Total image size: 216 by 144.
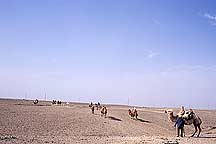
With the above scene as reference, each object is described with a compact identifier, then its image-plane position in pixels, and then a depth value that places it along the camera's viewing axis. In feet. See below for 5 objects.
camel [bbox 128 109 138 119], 157.34
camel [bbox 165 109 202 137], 97.30
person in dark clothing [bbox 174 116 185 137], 95.76
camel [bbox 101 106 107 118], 150.78
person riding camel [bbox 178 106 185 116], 97.33
